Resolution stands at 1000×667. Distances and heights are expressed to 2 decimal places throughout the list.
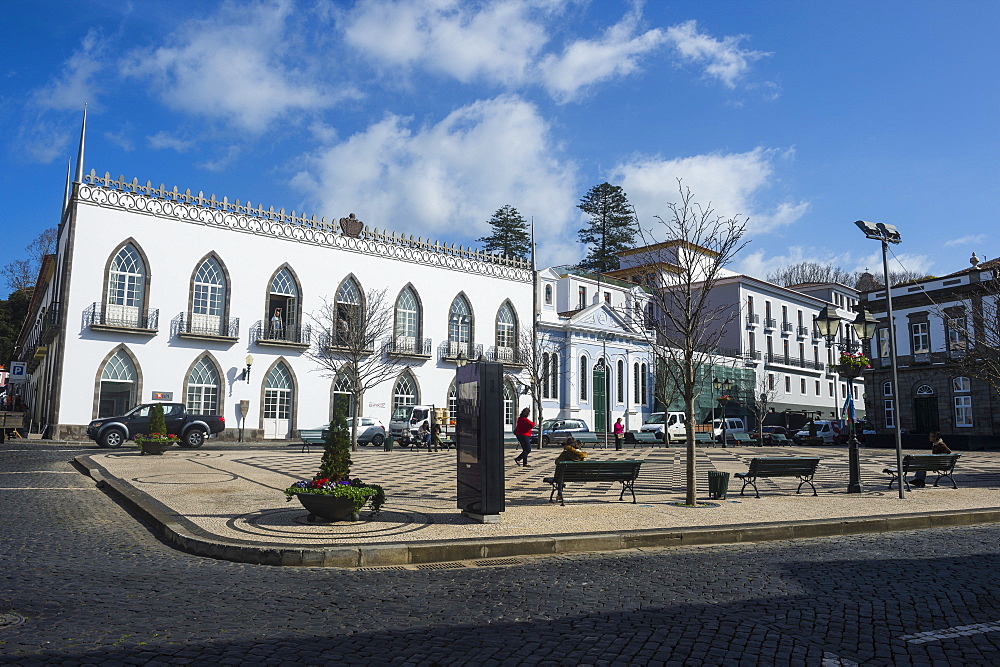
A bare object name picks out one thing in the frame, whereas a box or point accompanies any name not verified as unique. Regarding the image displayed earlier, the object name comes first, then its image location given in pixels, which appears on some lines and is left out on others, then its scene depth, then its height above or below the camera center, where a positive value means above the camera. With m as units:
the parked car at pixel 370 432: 33.34 -0.66
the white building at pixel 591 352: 47.34 +4.61
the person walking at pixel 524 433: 19.62 -0.39
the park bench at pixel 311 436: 28.73 -0.75
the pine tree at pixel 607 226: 68.62 +18.35
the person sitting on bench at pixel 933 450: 16.56 -0.70
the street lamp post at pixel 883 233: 15.78 +4.10
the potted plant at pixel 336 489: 9.40 -0.94
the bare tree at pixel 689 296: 12.44 +2.27
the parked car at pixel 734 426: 45.82 -0.38
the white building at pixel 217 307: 31.38 +5.36
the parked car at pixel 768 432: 42.63 -0.84
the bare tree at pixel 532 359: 44.09 +3.61
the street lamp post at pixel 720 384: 40.56 +2.02
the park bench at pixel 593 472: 12.30 -0.90
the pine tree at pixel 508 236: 66.88 +16.85
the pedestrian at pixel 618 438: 33.14 -0.86
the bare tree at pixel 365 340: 36.31 +4.00
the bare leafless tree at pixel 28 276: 59.96 +12.01
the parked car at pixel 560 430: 37.77 -0.59
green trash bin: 13.45 -1.22
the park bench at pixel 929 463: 15.76 -0.92
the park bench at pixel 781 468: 13.91 -0.93
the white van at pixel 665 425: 41.05 -0.32
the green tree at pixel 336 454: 9.71 -0.49
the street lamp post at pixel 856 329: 15.02 +1.91
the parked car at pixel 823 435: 45.12 -0.89
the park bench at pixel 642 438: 39.62 -1.03
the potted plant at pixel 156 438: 22.19 -0.70
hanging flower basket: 16.08 +1.27
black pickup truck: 26.11 -0.36
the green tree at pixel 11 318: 60.84 +8.16
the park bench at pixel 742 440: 41.25 -1.13
